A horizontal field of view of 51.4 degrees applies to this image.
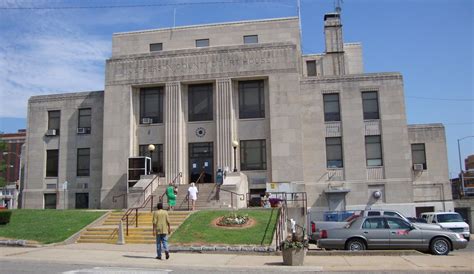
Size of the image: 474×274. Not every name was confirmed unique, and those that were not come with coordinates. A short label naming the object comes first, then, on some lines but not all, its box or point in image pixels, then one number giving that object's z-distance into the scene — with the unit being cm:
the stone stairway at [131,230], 2184
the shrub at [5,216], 2523
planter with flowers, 1445
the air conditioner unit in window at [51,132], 3956
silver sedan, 1803
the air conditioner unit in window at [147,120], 3678
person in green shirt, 2688
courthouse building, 3456
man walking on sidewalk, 1566
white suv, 2712
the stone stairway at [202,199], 2955
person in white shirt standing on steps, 2826
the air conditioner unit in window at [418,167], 3869
